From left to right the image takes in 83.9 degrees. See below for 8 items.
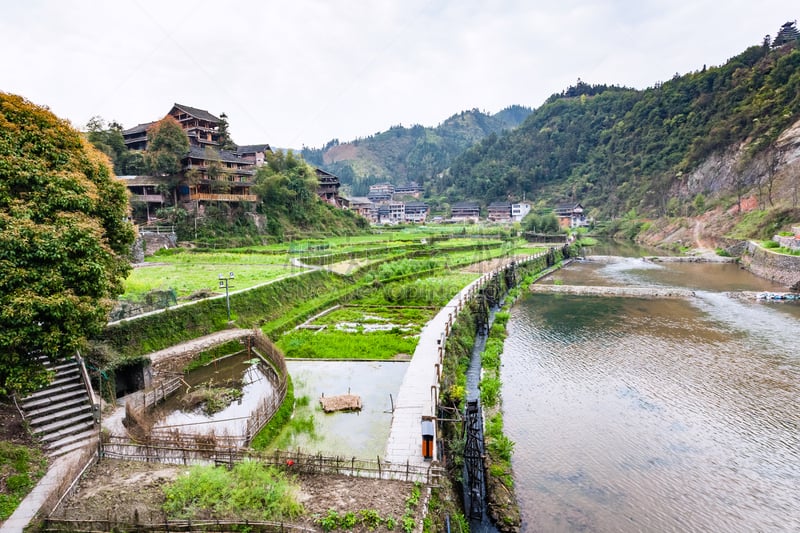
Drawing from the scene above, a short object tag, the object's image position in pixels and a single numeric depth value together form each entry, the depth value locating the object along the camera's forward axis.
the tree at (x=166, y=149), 42.22
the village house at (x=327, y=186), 70.88
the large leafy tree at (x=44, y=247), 9.76
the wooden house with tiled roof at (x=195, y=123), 53.78
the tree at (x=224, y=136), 57.53
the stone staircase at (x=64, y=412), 11.12
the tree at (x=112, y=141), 44.92
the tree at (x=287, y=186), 52.84
